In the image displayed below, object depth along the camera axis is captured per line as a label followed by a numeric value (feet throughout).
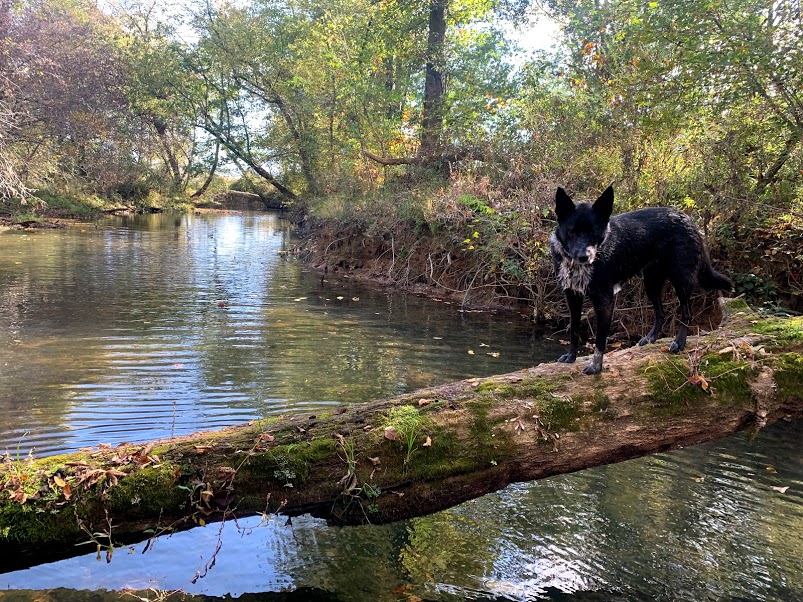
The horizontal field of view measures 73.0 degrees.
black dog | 13.29
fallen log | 10.07
